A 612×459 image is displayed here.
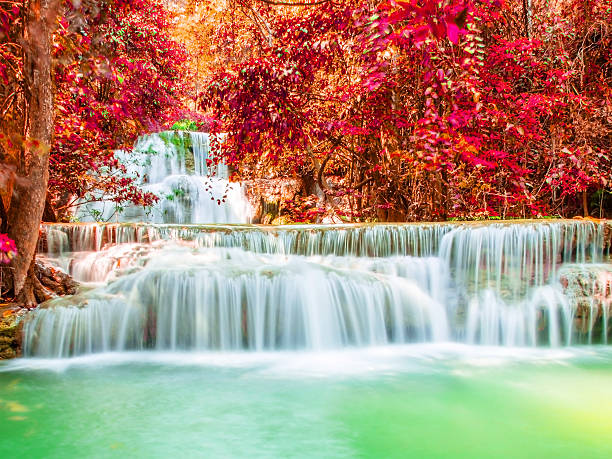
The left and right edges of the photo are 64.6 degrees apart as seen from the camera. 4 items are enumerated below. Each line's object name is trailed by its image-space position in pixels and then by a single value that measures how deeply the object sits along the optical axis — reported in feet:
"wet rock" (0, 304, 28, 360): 15.94
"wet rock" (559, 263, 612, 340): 18.37
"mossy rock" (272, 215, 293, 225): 37.96
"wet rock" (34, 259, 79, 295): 18.04
